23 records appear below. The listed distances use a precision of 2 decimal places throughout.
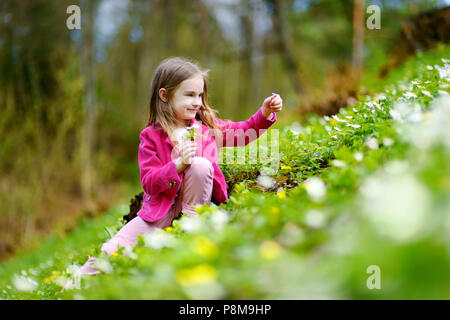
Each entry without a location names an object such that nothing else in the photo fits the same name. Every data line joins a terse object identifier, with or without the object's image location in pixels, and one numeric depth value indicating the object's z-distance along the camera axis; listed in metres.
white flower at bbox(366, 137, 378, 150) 1.93
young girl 2.14
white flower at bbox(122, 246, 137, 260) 1.92
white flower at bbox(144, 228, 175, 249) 1.89
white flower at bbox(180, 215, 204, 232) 1.84
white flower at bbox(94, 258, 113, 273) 1.94
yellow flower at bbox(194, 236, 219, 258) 1.55
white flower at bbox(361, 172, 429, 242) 1.26
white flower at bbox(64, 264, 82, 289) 1.97
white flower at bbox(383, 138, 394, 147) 1.90
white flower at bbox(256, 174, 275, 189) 2.20
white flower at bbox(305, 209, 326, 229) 1.64
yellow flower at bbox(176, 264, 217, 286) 1.41
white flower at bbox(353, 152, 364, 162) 1.90
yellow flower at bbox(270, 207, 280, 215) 1.82
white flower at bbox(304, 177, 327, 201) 1.80
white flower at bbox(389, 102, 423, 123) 1.95
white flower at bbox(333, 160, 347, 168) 1.90
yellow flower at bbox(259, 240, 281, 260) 1.48
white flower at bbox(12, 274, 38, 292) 2.20
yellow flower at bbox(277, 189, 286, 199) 1.99
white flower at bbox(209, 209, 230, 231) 1.84
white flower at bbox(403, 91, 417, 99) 2.09
